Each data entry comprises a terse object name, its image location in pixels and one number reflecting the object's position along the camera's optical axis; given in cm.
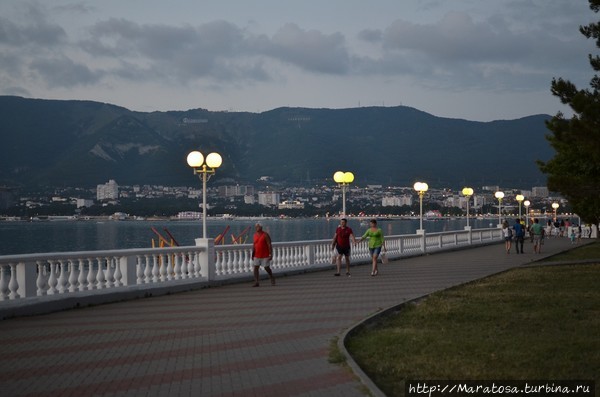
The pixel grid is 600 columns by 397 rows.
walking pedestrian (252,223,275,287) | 2102
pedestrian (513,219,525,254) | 4025
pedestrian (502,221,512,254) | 4118
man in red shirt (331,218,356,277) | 2533
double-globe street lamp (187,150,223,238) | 2248
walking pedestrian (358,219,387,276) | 2503
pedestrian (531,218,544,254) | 4072
